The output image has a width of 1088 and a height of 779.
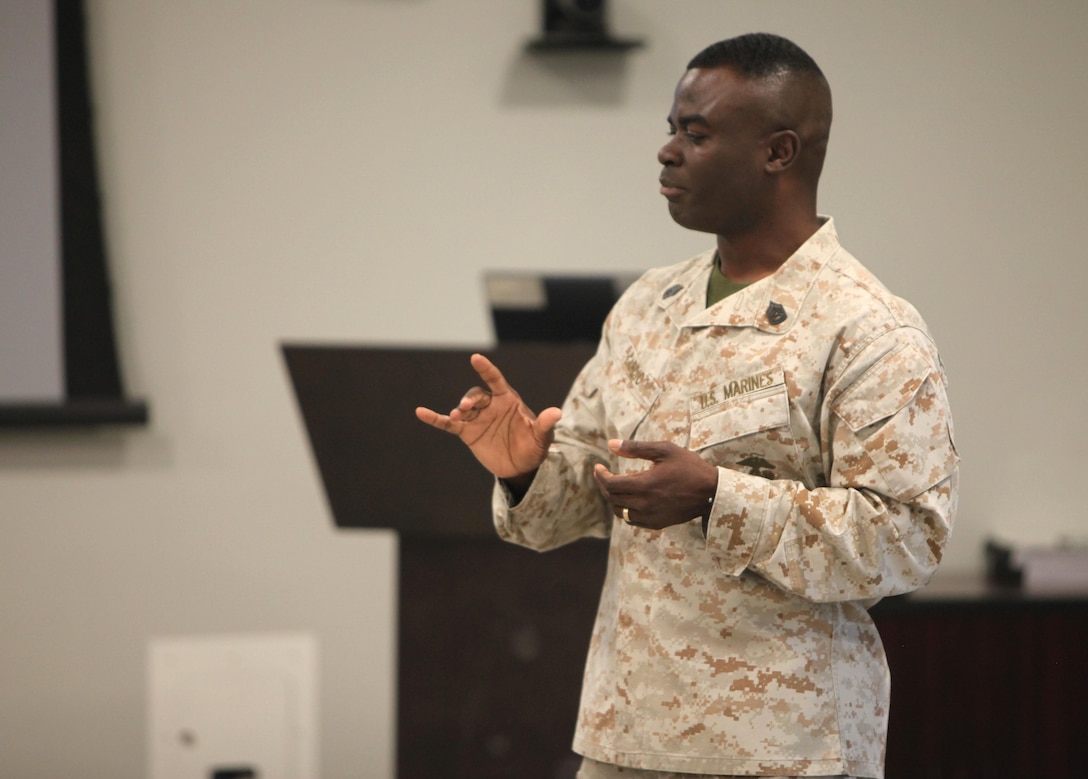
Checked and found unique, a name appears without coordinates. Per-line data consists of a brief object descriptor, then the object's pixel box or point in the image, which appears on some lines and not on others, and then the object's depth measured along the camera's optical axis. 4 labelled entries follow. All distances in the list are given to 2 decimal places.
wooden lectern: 7.24
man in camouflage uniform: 6.34
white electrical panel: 8.49
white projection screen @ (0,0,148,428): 9.35
